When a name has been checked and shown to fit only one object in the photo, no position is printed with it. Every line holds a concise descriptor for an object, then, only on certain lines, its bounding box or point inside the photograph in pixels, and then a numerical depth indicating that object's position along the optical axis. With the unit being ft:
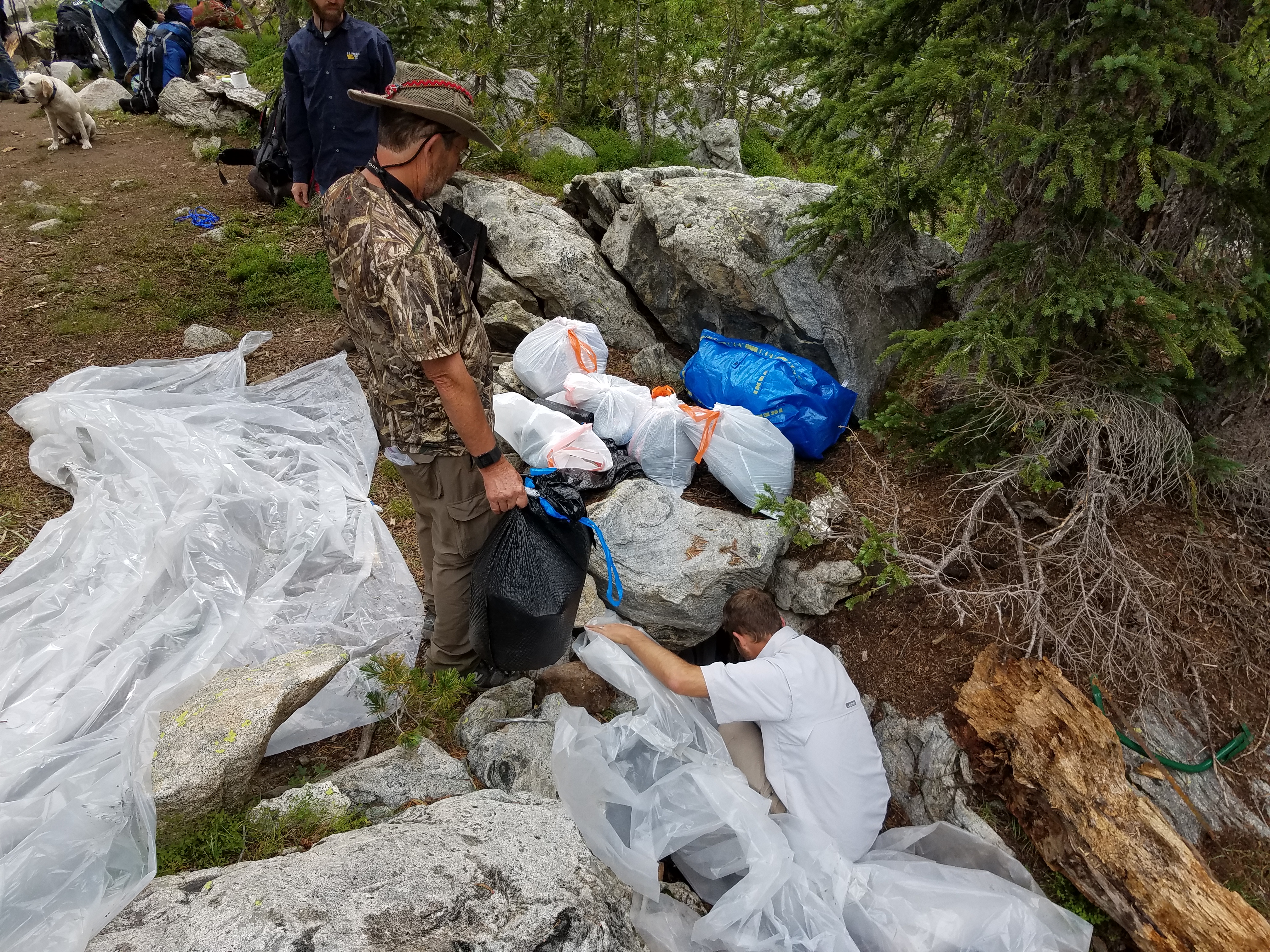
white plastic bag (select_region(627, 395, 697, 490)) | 14.16
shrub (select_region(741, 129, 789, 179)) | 30.63
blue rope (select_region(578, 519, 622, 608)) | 10.74
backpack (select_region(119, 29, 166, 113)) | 33.06
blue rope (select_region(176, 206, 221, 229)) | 22.11
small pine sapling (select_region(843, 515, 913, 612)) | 10.93
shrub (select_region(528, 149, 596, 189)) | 24.50
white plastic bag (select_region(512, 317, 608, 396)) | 15.81
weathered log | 8.21
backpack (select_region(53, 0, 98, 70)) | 39.04
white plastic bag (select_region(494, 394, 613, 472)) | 13.74
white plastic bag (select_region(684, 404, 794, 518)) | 13.76
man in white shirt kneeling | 9.61
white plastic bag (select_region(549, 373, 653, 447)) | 14.66
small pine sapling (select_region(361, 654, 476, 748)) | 9.13
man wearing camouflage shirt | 7.84
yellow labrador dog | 26.13
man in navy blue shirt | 14.73
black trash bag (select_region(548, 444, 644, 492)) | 13.76
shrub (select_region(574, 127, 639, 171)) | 27.30
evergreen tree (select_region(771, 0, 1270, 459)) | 9.25
